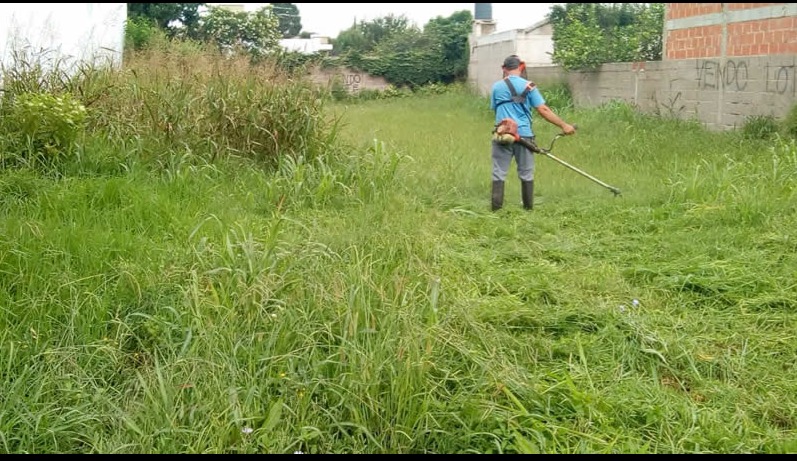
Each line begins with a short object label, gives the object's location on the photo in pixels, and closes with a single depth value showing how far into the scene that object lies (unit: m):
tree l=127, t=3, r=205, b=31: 25.08
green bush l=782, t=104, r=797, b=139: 10.15
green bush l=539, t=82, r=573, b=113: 18.31
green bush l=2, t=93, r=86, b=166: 6.76
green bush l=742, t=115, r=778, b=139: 10.86
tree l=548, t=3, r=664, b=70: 18.28
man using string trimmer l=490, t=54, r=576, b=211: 7.57
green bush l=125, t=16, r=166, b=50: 14.77
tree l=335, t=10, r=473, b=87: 29.31
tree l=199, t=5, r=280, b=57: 20.51
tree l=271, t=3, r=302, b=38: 44.17
